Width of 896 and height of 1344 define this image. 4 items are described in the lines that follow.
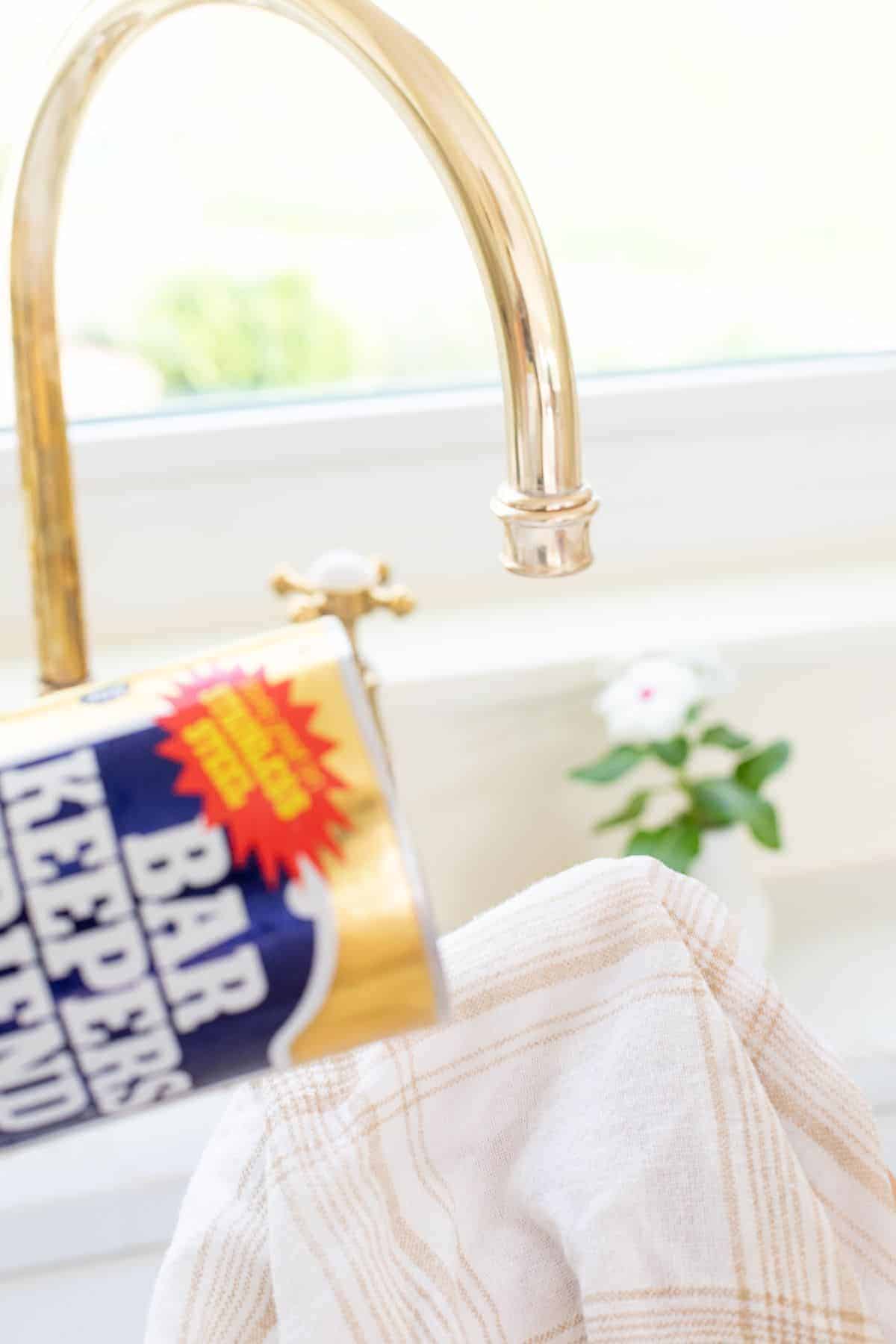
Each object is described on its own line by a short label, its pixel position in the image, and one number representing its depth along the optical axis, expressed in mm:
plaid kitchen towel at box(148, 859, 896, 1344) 367
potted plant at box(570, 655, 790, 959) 819
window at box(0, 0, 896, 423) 884
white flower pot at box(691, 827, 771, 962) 844
